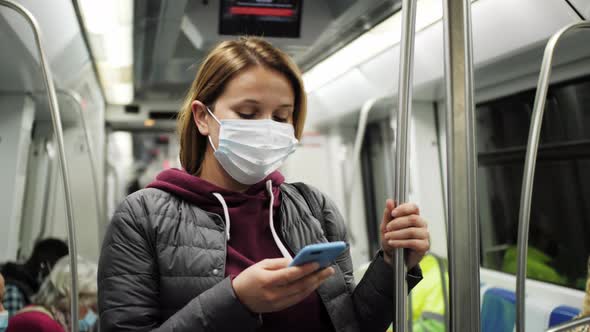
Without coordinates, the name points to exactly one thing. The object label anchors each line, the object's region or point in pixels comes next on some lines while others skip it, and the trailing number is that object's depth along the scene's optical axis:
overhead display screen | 2.56
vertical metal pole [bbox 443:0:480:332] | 0.95
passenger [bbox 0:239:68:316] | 2.74
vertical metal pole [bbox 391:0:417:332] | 1.02
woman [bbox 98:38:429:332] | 0.89
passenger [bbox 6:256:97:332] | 2.29
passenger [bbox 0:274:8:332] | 1.55
